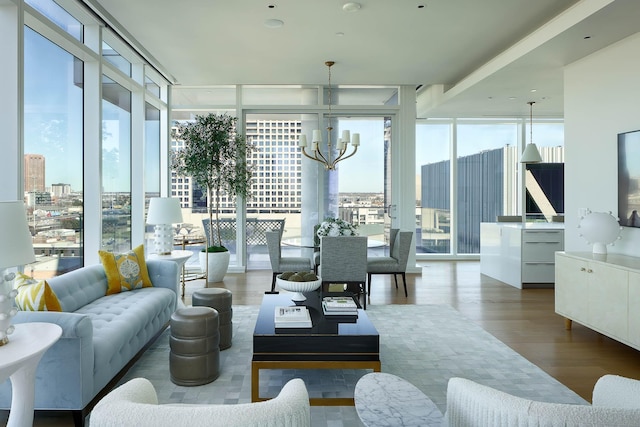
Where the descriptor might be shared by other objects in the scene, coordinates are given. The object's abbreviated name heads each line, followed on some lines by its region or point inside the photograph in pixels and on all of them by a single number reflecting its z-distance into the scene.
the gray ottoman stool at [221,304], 3.68
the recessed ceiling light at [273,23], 4.60
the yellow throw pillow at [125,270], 3.96
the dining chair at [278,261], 5.67
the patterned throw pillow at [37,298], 2.57
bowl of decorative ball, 3.77
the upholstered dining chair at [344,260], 5.11
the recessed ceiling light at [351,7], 4.20
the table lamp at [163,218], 5.03
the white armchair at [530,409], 1.17
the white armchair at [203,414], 1.20
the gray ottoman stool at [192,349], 3.00
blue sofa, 2.39
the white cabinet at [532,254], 6.28
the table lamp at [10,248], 2.07
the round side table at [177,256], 4.89
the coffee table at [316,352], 2.74
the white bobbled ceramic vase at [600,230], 4.09
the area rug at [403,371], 2.84
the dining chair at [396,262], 5.67
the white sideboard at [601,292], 3.48
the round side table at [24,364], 1.92
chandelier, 5.96
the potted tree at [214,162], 6.70
